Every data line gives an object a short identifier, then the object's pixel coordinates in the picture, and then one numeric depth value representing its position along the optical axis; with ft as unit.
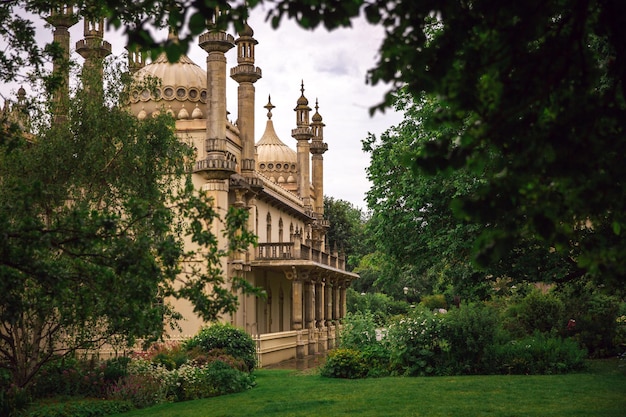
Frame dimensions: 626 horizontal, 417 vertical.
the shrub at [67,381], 52.40
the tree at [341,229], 213.87
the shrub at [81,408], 45.34
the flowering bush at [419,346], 63.36
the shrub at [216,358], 65.21
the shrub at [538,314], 84.64
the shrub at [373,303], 193.06
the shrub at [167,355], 61.26
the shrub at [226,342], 72.74
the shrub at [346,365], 65.16
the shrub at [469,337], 62.28
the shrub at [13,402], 40.98
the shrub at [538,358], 62.95
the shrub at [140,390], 51.88
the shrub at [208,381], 55.93
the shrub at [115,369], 55.72
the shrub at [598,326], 79.87
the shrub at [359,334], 70.79
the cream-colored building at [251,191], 91.20
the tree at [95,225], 23.98
